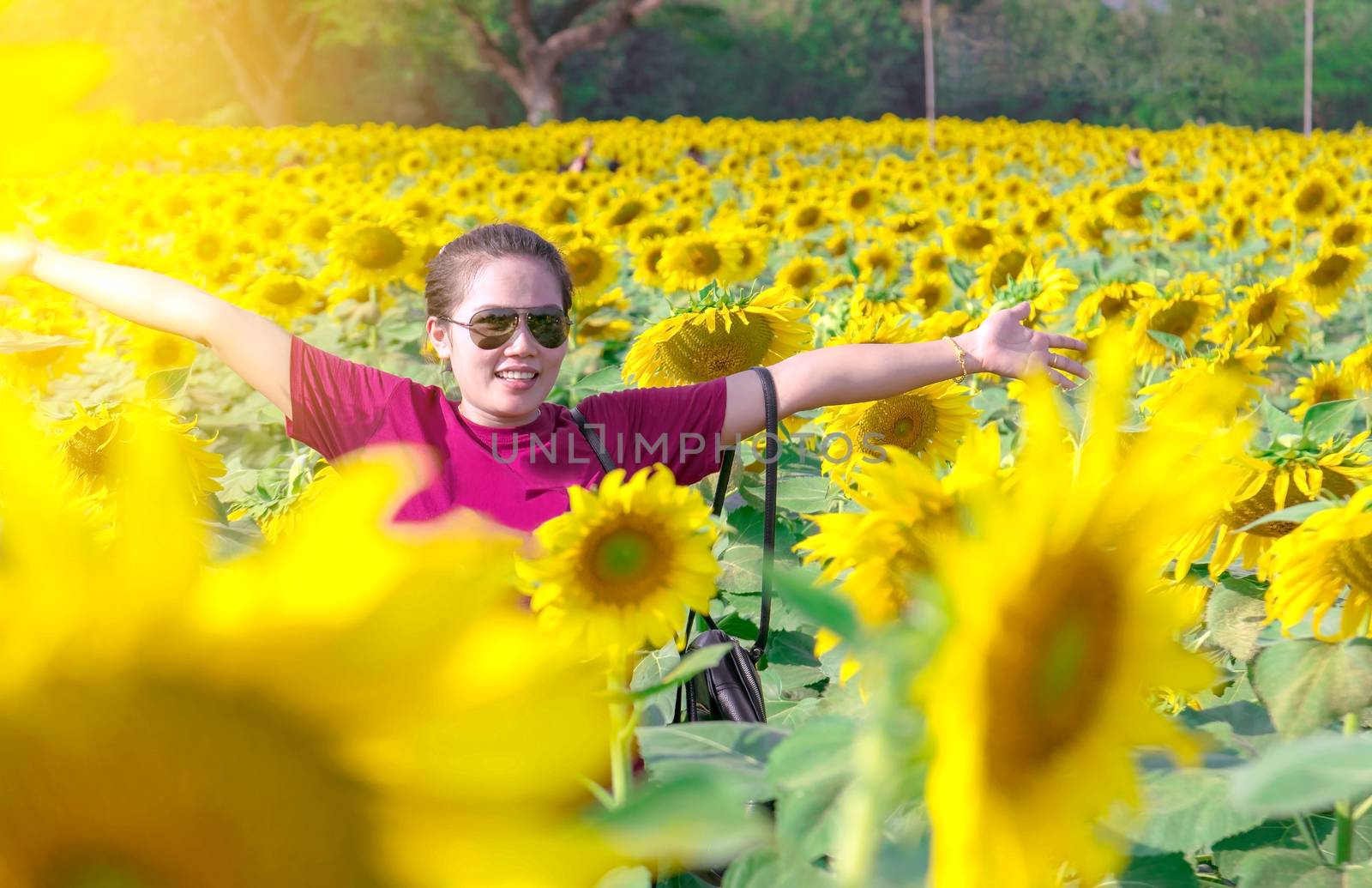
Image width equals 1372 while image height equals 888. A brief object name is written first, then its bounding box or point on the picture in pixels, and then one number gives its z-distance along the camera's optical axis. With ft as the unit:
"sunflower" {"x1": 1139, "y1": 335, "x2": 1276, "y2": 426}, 6.77
